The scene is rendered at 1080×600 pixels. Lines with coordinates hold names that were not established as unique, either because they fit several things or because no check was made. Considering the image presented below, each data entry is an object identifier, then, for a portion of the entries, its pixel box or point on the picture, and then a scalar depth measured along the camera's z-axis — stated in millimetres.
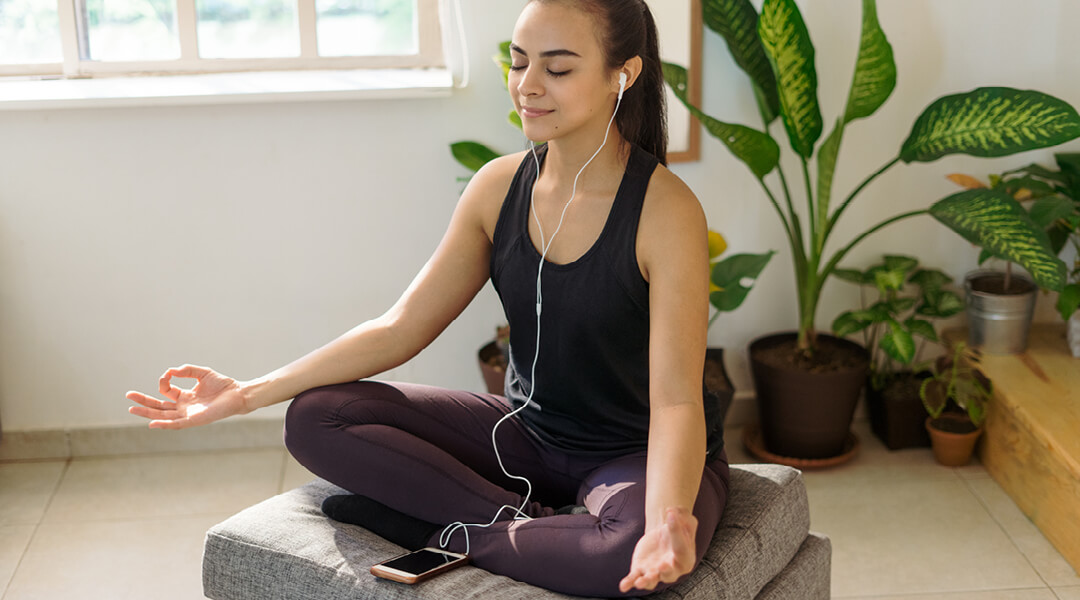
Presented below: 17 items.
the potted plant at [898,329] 2588
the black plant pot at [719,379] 2594
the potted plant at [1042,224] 2447
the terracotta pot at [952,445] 2619
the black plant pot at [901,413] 2717
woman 1582
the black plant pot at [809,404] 2588
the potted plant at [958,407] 2607
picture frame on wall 2570
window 2625
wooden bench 2256
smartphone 1540
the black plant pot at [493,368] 2604
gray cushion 1557
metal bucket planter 2627
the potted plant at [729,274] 2457
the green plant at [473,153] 2549
